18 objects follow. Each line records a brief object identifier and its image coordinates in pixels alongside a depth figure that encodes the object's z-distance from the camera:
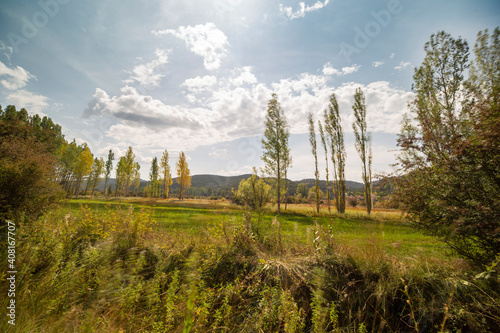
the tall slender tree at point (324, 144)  24.20
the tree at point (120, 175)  39.88
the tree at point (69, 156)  34.31
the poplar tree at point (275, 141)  20.39
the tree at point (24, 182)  5.70
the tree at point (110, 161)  58.19
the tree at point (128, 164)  39.05
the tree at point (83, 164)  33.91
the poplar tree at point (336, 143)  23.89
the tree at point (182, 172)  40.37
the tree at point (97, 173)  43.34
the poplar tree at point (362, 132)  22.67
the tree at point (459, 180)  3.39
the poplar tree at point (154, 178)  46.40
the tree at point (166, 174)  42.34
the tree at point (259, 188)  21.82
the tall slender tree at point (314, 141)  24.48
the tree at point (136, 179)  47.47
